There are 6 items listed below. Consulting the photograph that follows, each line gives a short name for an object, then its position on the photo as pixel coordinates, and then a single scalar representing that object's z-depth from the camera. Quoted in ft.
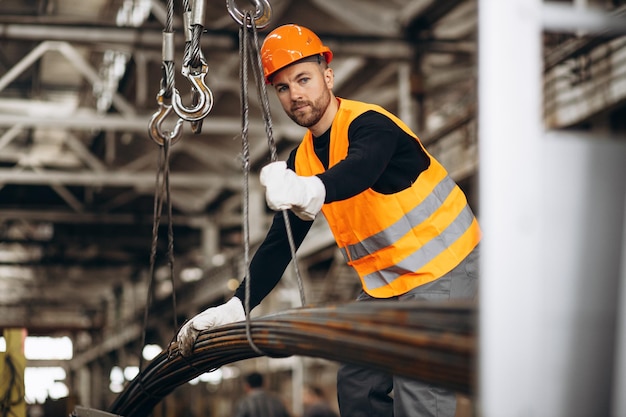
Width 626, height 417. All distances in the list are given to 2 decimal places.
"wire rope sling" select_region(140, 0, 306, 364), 10.15
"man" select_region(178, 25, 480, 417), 11.00
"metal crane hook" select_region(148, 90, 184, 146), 13.71
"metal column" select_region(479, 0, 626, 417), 5.54
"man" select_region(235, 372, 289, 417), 31.96
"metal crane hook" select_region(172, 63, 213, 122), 11.92
